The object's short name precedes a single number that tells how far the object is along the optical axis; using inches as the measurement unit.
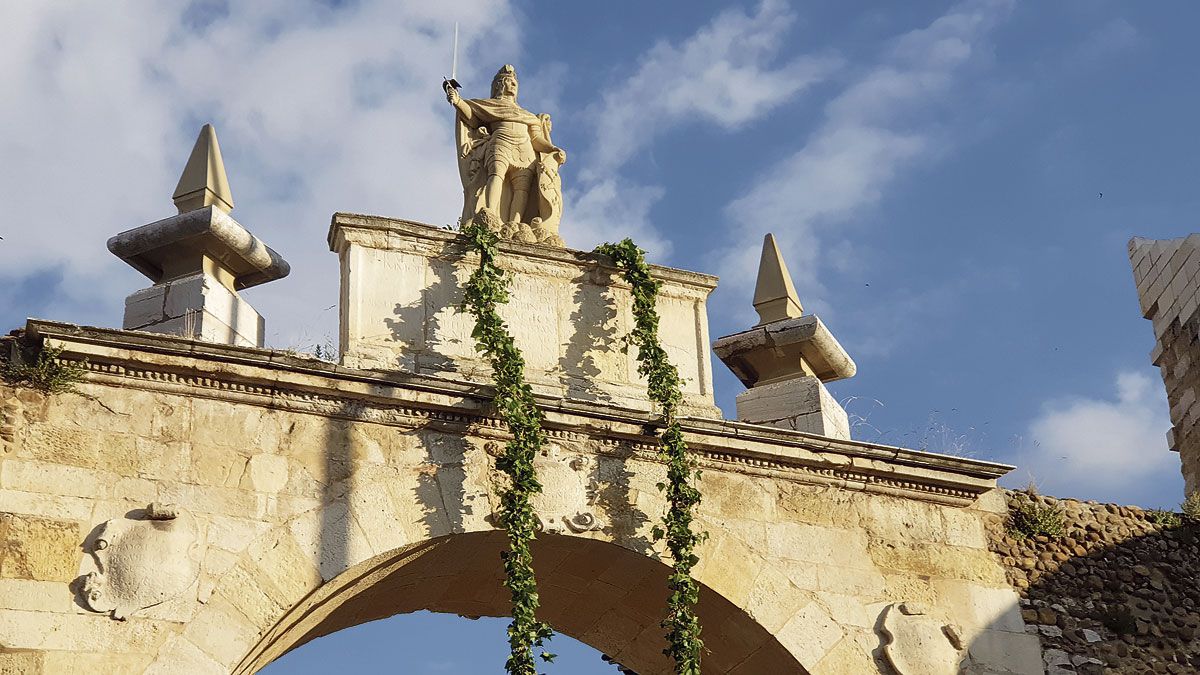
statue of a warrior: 428.1
